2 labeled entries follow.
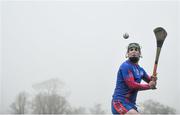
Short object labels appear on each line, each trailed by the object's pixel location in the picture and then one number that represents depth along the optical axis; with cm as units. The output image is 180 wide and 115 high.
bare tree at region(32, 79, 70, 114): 6888
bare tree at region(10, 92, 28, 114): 6815
